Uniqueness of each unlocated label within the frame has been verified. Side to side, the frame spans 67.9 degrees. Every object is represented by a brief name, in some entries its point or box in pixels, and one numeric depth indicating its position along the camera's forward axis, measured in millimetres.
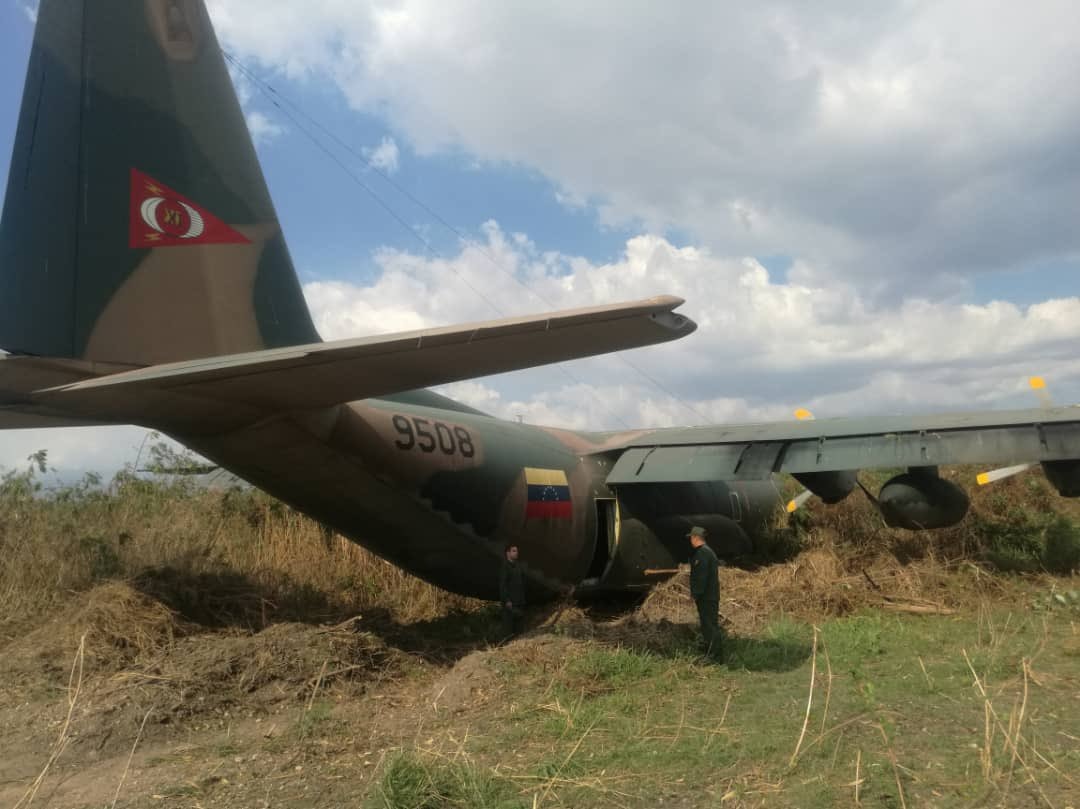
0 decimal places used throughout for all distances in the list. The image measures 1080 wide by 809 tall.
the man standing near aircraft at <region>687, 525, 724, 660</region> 8062
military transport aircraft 5914
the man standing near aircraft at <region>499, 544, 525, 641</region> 9516
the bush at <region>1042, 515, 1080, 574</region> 13180
